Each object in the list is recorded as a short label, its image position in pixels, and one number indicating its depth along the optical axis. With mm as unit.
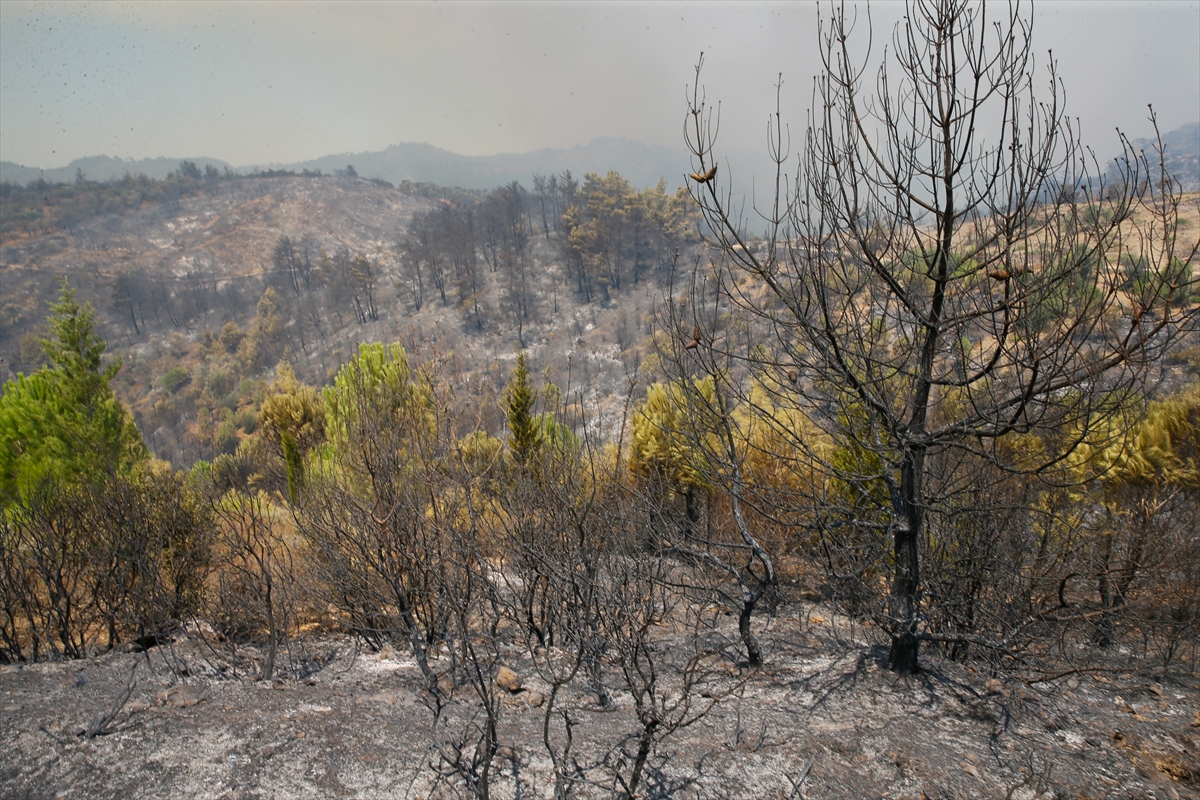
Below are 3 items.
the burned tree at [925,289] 2912
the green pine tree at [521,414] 13898
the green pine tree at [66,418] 14734
